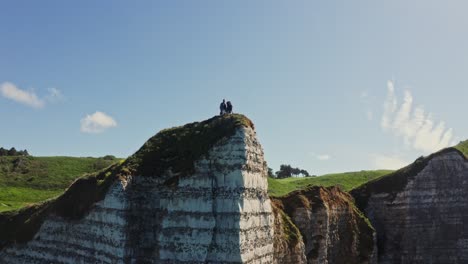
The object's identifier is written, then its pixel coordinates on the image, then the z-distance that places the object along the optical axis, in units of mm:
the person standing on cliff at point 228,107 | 29906
